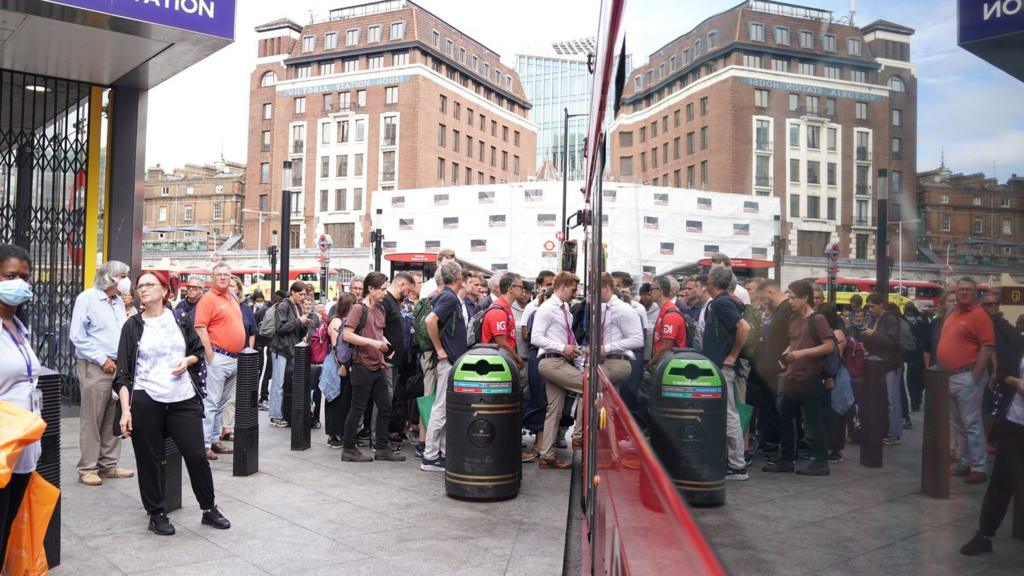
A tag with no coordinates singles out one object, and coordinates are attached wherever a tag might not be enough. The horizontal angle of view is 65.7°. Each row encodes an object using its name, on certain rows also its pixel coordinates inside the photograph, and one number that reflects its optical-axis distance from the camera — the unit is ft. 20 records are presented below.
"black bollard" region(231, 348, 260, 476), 24.43
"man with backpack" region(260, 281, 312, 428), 35.14
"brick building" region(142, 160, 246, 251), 284.53
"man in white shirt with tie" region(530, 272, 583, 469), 26.16
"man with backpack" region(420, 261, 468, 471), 26.66
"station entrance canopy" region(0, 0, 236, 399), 32.65
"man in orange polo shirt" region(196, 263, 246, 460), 26.40
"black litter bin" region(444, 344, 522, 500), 22.16
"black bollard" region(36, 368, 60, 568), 15.37
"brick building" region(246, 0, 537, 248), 203.41
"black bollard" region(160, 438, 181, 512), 20.18
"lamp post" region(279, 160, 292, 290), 48.50
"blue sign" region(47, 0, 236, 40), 27.45
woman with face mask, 13.37
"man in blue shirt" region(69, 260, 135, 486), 22.86
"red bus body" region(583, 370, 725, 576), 3.57
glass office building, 286.87
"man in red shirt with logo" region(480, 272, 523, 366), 26.30
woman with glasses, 18.11
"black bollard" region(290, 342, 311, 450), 29.27
